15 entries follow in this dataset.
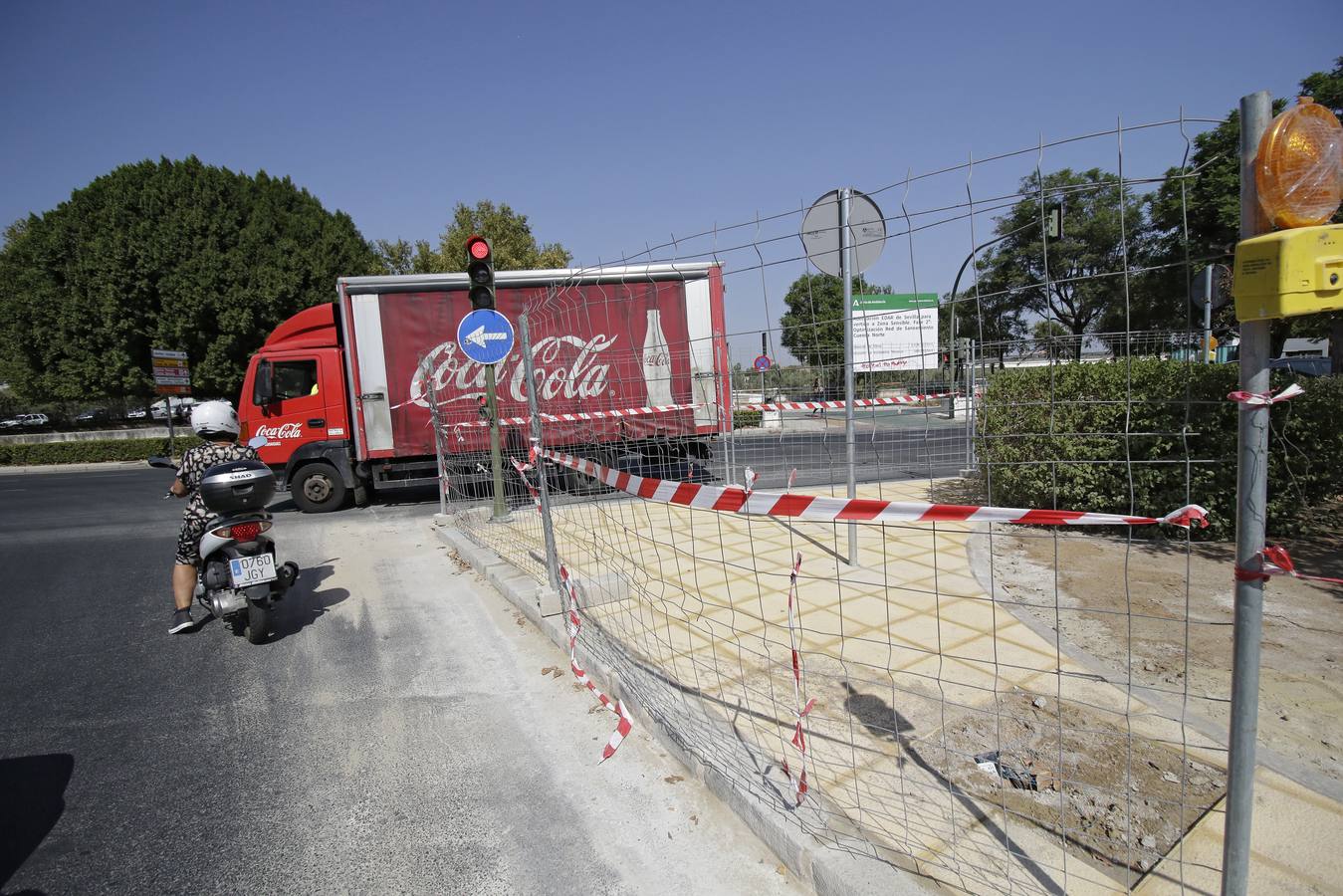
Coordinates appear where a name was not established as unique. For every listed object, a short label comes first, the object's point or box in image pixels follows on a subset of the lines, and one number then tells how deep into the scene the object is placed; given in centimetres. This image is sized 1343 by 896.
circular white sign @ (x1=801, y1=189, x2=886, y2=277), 430
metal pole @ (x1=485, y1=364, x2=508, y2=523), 681
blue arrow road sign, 629
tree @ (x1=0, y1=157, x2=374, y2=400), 2092
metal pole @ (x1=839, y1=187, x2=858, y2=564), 409
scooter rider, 447
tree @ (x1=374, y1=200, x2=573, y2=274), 1856
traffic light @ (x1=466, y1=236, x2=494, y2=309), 645
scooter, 429
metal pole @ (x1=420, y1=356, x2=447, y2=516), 764
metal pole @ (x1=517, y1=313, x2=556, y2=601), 421
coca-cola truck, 913
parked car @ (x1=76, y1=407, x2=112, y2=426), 3081
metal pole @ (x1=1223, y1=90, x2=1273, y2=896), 142
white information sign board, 359
